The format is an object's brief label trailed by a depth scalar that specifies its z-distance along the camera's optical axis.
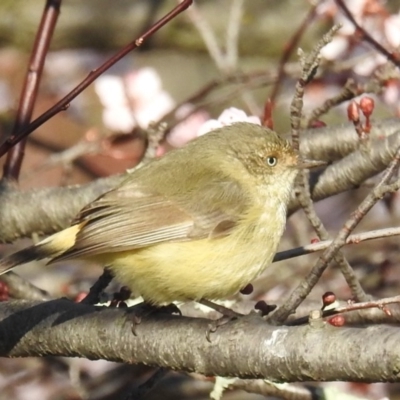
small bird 6.97
